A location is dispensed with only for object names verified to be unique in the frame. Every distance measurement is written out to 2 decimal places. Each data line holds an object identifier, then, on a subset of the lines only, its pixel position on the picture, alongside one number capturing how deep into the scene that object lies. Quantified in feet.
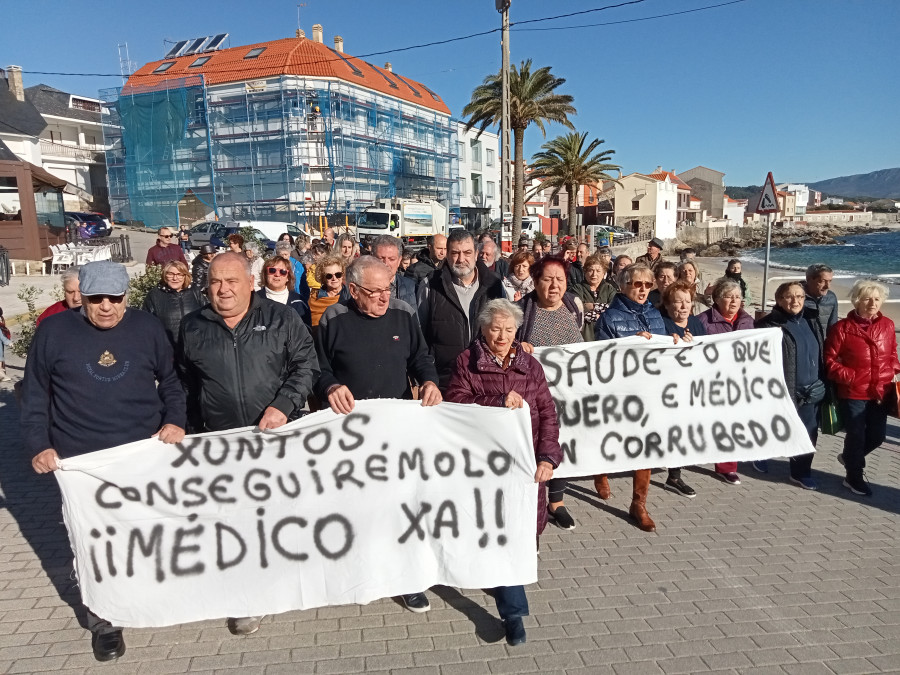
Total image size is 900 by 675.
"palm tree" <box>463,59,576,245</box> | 95.55
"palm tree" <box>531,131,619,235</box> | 127.85
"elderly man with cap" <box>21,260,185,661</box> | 10.26
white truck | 102.94
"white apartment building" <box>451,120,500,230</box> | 178.50
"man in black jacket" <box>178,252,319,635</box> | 11.04
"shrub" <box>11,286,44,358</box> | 26.78
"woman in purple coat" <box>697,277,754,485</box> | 17.17
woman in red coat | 15.89
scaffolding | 126.52
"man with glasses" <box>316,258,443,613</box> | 12.03
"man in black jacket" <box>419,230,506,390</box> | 15.89
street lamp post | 60.13
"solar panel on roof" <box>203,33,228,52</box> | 150.00
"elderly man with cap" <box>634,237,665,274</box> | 29.55
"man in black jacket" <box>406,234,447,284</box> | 24.18
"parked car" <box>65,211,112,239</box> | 94.22
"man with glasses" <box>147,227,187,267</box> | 32.19
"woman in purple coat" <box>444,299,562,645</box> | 11.44
